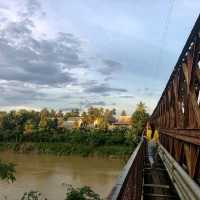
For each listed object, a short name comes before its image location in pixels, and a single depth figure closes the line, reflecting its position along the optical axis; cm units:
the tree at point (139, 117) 3855
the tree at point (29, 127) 5512
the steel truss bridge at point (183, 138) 272
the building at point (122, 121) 7948
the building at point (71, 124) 7039
